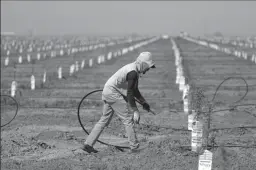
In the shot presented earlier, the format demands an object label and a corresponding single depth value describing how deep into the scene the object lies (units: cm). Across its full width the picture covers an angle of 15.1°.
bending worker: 1485
